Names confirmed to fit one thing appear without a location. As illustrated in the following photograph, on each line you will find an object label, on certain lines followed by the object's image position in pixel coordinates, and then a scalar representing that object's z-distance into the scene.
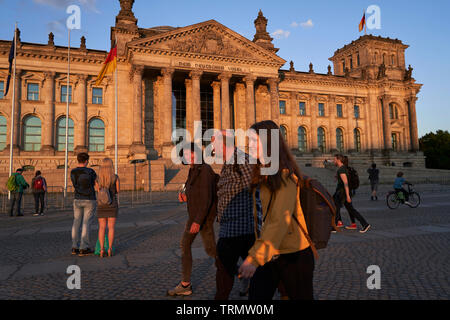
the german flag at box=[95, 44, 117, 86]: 22.03
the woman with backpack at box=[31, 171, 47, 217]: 13.54
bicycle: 13.40
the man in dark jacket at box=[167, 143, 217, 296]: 3.90
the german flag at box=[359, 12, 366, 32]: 44.35
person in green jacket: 13.25
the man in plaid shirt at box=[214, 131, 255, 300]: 3.12
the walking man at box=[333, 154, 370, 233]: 8.39
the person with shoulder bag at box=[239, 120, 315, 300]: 2.30
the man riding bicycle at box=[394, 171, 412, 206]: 13.46
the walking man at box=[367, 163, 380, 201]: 17.81
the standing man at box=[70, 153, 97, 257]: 6.35
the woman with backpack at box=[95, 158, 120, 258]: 6.06
